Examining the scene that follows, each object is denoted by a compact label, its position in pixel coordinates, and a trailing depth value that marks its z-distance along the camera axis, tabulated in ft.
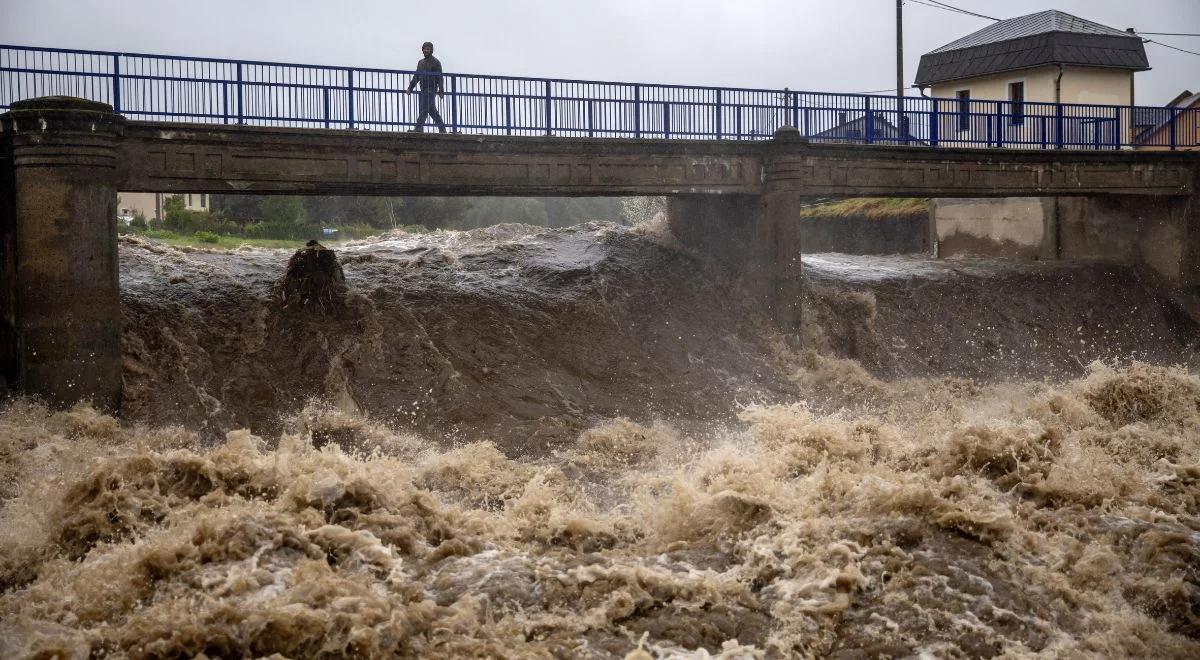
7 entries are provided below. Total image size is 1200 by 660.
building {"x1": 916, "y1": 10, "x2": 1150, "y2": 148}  115.65
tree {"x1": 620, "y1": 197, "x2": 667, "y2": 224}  97.03
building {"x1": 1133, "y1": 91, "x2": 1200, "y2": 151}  96.32
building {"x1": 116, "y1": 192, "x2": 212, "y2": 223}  117.08
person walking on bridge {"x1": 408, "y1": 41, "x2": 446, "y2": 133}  64.80
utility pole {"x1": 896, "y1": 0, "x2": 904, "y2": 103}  120.78
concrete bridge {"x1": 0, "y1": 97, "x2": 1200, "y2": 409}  54.03
